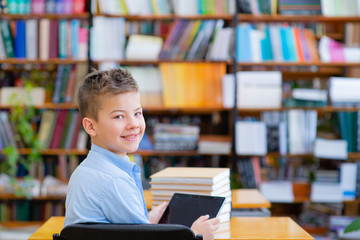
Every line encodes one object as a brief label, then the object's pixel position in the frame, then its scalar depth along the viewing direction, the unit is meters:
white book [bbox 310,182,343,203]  3.40
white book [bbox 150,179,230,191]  1.39
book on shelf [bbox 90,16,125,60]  3.50
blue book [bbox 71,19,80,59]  3.53
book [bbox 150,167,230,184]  1.39
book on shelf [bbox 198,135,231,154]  3.47
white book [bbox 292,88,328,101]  3.49
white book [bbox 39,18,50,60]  3.56
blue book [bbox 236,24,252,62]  3.46
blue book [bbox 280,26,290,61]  3.50
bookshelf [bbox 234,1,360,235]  3.48
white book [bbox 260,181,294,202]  3.41
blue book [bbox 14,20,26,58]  3.57
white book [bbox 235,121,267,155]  3.44
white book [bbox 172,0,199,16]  3.49
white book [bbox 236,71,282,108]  3.43
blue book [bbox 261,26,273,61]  3.50
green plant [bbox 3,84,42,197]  3.47
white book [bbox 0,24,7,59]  3.56
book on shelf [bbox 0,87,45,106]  3.60
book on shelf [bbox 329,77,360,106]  3.43
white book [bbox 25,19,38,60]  3.57
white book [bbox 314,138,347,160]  3.38
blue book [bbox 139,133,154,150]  3.52
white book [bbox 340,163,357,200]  3.42
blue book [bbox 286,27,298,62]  3.50
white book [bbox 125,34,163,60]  3.47
